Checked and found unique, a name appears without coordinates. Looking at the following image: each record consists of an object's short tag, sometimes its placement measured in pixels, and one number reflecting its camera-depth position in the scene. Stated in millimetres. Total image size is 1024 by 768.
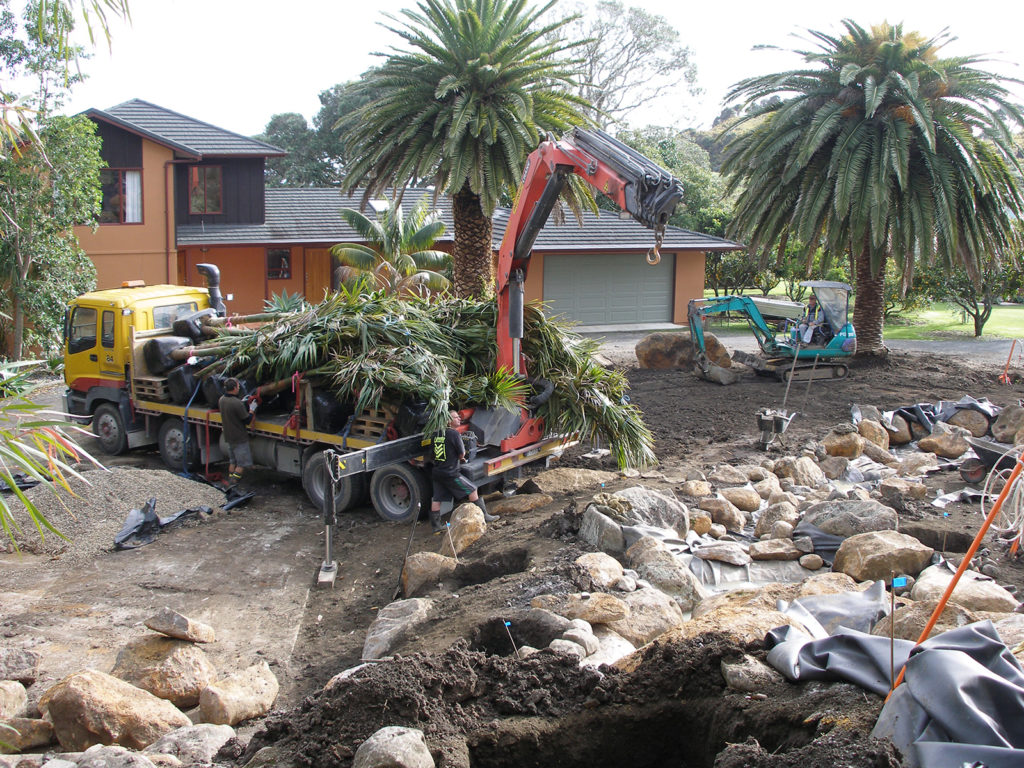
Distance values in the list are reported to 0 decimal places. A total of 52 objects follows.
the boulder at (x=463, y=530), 9211
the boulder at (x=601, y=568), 7365
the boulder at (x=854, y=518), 8617
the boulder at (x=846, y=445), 12844
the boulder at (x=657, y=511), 8789
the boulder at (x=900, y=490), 10062
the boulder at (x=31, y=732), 5703
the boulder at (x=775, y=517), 9211
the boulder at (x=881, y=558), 7629
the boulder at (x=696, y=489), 10328
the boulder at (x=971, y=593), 6582
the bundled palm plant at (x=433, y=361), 10281
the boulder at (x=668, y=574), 7555
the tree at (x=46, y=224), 19828
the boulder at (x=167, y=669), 6312
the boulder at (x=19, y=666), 6445
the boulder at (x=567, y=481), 11133
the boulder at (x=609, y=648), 5969
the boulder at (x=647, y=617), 6637
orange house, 25078
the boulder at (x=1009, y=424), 13195
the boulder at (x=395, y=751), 4312
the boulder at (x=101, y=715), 5562
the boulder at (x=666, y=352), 19938
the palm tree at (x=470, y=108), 16969
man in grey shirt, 11016
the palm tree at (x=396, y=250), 19312
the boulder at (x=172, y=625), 6660
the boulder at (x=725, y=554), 8188
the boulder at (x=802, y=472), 11484
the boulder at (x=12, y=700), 5973
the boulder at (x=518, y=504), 10367
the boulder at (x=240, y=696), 5965
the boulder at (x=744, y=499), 10258
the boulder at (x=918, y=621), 5812
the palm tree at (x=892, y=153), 18234
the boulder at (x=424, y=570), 8297
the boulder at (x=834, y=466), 12227
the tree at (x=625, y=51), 48625
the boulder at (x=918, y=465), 11906
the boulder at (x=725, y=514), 9559
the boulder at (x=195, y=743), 5148
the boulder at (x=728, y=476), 11344
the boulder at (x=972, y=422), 14391
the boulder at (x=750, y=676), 4965
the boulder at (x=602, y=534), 8414
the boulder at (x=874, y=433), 13727
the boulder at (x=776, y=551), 8297
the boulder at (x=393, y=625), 6898
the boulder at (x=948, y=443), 12867
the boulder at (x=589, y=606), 6586
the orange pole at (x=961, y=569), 4234
